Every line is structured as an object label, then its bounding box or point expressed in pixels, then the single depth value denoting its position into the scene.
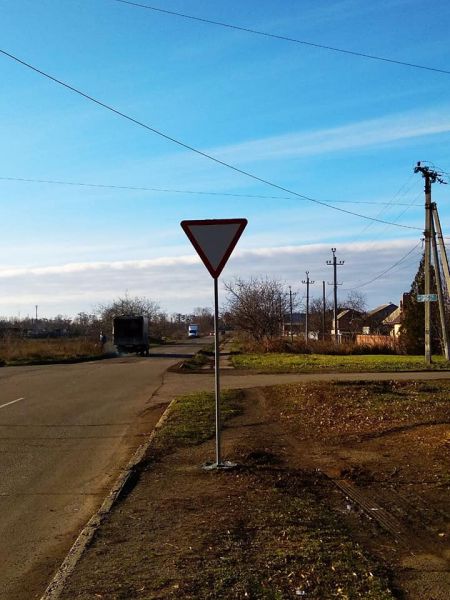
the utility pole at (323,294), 87.15
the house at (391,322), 90.60
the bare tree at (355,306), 118.62
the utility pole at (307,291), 76.56
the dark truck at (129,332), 47.53
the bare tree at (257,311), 60.03
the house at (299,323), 122.78
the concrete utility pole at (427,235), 28.48
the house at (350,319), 103.62
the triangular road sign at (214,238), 7.47
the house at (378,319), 93.71
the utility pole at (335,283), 64.06
